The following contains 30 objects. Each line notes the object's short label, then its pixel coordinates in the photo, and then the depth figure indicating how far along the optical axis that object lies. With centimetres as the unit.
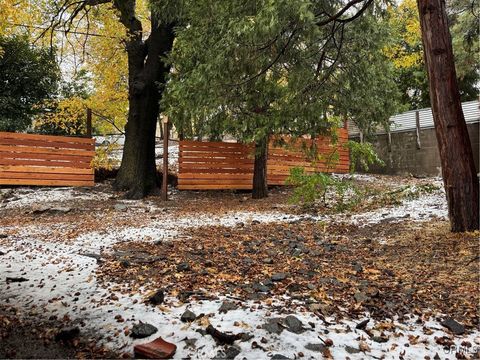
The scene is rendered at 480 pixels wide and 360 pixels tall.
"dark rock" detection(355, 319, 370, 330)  255
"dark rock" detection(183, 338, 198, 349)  232
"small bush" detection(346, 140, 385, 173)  756
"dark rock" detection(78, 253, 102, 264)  410
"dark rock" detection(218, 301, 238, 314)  274
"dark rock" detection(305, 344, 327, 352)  228
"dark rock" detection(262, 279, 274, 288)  336
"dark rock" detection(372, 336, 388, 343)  240
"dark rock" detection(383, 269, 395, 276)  364
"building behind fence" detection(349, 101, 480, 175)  1284
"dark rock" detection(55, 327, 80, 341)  249
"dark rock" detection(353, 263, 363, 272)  380
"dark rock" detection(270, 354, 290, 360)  218
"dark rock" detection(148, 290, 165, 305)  292
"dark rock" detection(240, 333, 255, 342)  237
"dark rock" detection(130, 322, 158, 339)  245
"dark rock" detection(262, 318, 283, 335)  245
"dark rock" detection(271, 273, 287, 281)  350
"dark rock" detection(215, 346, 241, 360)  220
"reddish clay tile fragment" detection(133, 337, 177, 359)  219
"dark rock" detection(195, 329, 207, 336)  244
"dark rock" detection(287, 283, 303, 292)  326
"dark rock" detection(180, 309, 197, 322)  264
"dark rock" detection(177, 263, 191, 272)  375
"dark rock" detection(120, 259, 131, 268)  389
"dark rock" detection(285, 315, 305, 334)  248
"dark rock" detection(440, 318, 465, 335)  254
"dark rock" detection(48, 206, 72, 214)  754
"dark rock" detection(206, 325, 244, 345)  234
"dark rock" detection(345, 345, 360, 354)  226
